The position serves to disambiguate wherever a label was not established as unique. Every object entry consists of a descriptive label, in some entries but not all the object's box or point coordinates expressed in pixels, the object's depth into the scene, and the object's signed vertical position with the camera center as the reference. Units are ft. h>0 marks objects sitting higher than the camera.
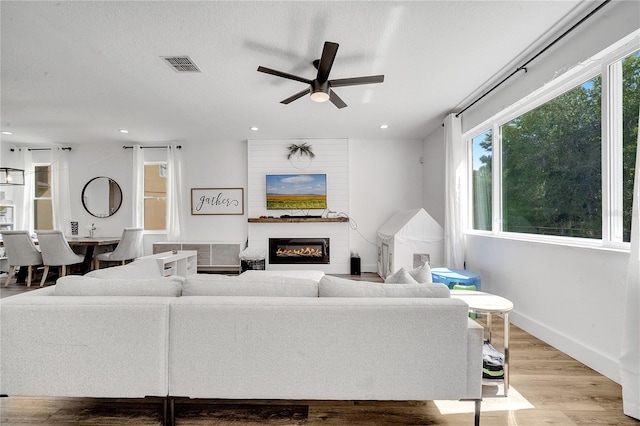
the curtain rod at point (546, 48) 6.21 +4.54
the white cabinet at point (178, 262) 12.92 -2.52
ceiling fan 7.24 +3.87
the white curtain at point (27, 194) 18.39 +1.27
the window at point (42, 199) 18.70 +0.96
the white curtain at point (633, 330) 5.03 -2.15
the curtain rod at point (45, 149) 18.37 +4.31
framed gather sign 18.10 +0.88
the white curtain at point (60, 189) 18.20 +1.57
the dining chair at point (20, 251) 13.69 -1.92
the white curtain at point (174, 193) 17.67 +1.32
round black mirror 18.51 +1.36
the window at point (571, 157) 6.39 +1.69
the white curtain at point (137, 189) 17.88 +1.59
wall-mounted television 17.15 +1.28
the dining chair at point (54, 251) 13.69 -1.91
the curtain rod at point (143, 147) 18.12 +4.39
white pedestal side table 5.35 -1.83
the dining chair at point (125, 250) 15.56 -2.11
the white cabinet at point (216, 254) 16.83 -2.47
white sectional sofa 4.55 -2.25
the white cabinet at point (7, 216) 17.72 -0.19
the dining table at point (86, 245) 14.87 -1.86
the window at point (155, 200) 18.39 +0.89
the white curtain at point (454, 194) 12.26 +0.92
